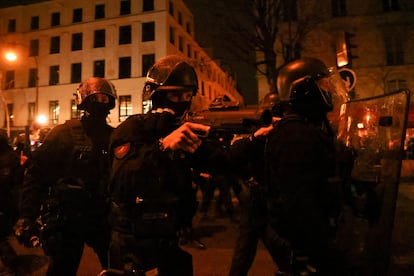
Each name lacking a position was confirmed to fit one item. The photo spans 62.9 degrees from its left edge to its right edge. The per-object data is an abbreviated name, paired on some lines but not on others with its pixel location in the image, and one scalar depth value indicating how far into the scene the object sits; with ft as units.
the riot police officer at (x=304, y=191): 5.40
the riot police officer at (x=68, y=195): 8.78
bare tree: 42.95
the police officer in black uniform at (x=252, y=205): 7.40
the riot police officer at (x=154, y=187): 5.60
